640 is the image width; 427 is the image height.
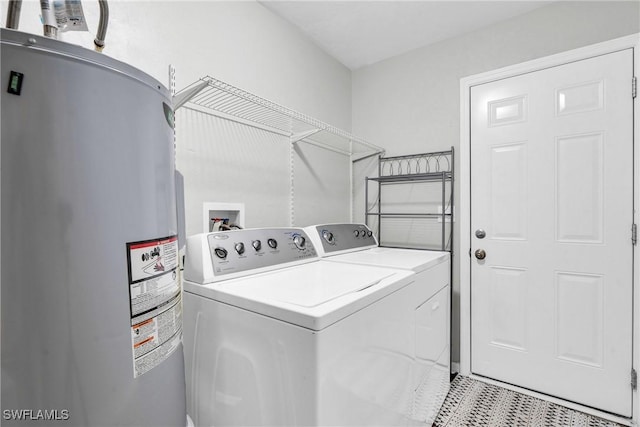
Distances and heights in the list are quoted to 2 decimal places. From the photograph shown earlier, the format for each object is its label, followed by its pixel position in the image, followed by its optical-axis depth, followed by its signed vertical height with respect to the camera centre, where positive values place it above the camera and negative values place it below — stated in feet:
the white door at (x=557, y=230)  5.58 -0.56
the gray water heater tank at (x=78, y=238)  1.60 -0.17
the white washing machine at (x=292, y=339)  2.53 -1.32
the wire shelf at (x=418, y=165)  7.49 +1.07
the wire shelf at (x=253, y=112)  4.32 +1.73
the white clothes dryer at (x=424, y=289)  4.53 -1.51
